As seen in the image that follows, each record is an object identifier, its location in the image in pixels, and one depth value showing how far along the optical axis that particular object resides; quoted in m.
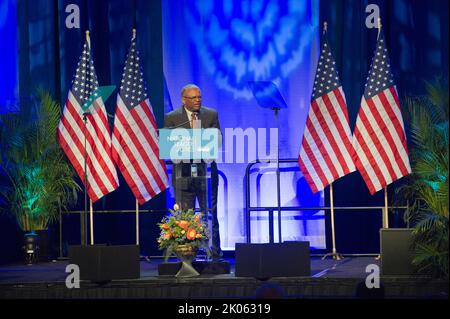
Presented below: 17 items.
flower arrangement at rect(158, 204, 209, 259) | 15.69
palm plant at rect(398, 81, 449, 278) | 14.90
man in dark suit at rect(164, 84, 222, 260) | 16.61
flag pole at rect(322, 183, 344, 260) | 19.75
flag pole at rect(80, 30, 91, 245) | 16.91
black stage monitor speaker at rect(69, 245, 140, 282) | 15.39
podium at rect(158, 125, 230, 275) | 15.45
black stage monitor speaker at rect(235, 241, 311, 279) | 15.23
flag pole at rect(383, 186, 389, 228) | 18.96
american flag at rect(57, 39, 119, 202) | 20.05
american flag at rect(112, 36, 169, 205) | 19.92
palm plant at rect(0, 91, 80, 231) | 20.00
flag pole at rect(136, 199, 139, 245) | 20.40
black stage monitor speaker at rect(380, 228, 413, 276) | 15.18
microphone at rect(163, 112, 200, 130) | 16.62
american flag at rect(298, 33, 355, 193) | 19.70
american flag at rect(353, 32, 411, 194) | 19.09
